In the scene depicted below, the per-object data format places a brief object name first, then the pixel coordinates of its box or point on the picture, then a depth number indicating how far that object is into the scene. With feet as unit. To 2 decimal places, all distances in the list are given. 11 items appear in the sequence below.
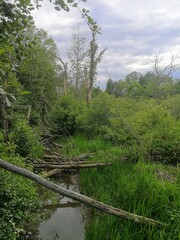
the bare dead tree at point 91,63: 57.52
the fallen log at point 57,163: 20.31
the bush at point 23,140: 22.84
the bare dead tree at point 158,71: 112.96
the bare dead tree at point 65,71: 64.92
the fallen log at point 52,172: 19.94
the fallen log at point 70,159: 22.26
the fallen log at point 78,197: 5.37
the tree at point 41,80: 52.70
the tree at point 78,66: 71.70
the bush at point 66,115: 41.75
